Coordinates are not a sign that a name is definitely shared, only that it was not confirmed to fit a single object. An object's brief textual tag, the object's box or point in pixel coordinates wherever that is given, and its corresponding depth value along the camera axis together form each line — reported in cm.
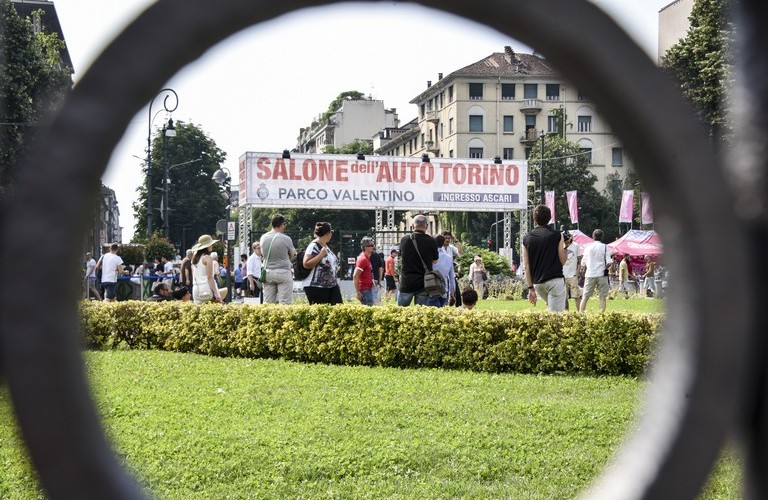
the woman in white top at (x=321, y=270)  1034
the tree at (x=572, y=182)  5412
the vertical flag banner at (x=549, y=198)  3575
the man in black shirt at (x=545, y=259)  907
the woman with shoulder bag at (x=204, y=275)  1237
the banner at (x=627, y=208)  3139
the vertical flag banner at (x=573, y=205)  3462
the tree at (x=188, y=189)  3581
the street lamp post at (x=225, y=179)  2274
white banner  2516
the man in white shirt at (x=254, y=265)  1706
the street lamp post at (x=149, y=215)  2447
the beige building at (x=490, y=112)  6450
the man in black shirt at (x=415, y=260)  1001
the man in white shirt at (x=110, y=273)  1630
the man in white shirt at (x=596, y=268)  1420
